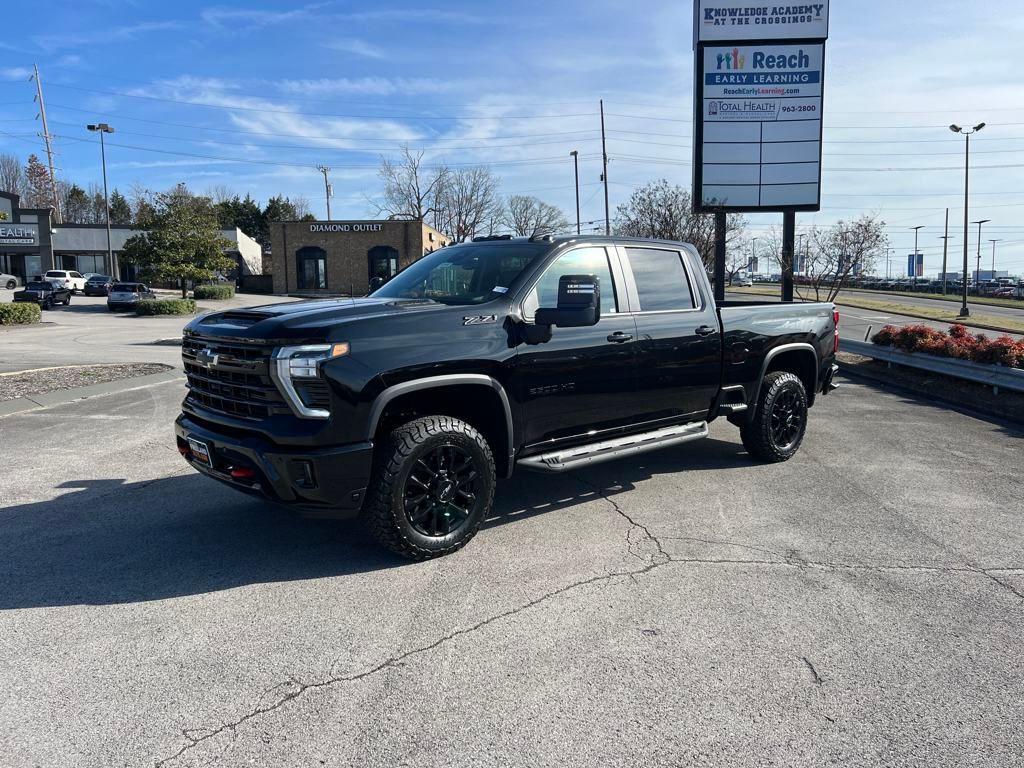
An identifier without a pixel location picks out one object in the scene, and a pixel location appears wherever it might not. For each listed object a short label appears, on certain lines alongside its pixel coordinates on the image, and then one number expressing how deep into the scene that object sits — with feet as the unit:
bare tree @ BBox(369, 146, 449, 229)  224.74
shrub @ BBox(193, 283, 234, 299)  142.32
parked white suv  153.88
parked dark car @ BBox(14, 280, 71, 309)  124.47
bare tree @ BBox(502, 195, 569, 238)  253.24
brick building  172.86
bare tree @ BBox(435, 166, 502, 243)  238.99
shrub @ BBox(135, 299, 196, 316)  108.99
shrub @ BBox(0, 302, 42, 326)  83.30
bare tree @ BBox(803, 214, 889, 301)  62.44
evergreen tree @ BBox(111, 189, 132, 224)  321.93
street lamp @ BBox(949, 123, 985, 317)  106.63
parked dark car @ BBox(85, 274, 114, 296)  156.04
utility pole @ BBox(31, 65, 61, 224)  260.83
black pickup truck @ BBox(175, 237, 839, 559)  13.30
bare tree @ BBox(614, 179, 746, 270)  89.25
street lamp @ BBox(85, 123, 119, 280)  161.05
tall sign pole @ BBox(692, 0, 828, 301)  62.03
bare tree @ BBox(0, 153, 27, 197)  335.47
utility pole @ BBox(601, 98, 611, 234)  139.88
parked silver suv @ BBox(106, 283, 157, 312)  118.73
